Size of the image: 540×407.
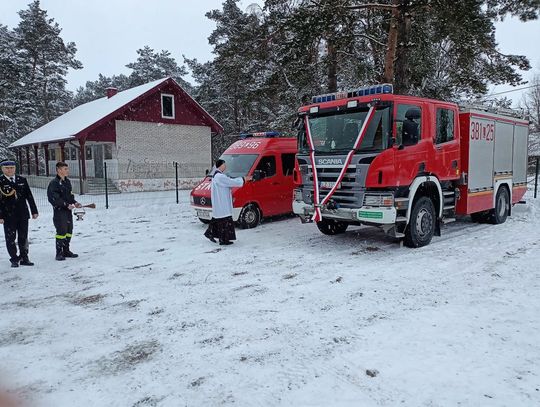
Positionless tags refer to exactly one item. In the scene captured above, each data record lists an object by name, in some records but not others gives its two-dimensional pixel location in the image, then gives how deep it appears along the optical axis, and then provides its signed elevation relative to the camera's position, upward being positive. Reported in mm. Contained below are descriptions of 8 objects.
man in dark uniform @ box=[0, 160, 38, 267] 7133 -531
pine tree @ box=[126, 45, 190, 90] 49312 +13004
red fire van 10508 -137
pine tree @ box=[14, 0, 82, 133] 40188 +11621
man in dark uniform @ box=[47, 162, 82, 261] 7605 -533
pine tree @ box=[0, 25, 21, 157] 37000 +8201
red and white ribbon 7496 +124
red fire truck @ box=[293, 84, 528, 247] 7355 +188
